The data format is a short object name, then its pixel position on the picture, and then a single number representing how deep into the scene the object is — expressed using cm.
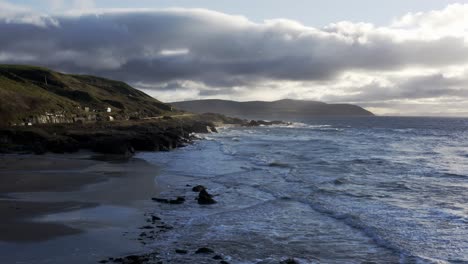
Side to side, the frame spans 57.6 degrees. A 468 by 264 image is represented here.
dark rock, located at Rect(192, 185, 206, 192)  2397
